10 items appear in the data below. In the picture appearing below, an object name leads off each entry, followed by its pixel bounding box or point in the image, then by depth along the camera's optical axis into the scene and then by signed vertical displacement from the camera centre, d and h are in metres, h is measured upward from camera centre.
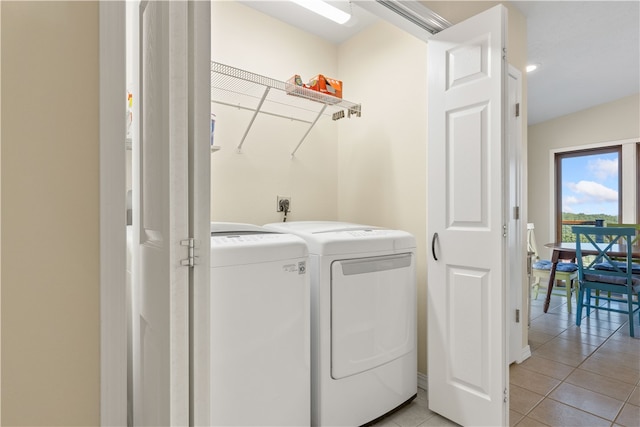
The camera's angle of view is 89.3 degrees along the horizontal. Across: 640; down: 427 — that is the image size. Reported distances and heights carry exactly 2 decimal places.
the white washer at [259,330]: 1.21 -0.47
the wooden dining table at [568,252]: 3.25 -0.41
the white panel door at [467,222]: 1.57 -0.05
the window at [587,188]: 4.81 +0.39
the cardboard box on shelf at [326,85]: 2.12 +0.85
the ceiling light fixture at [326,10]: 1.88 +1.24
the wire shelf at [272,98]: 1.89 +0.79
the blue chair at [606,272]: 3.04 -0.60
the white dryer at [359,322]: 1.56 -0.56
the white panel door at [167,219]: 0.76 -0.01
